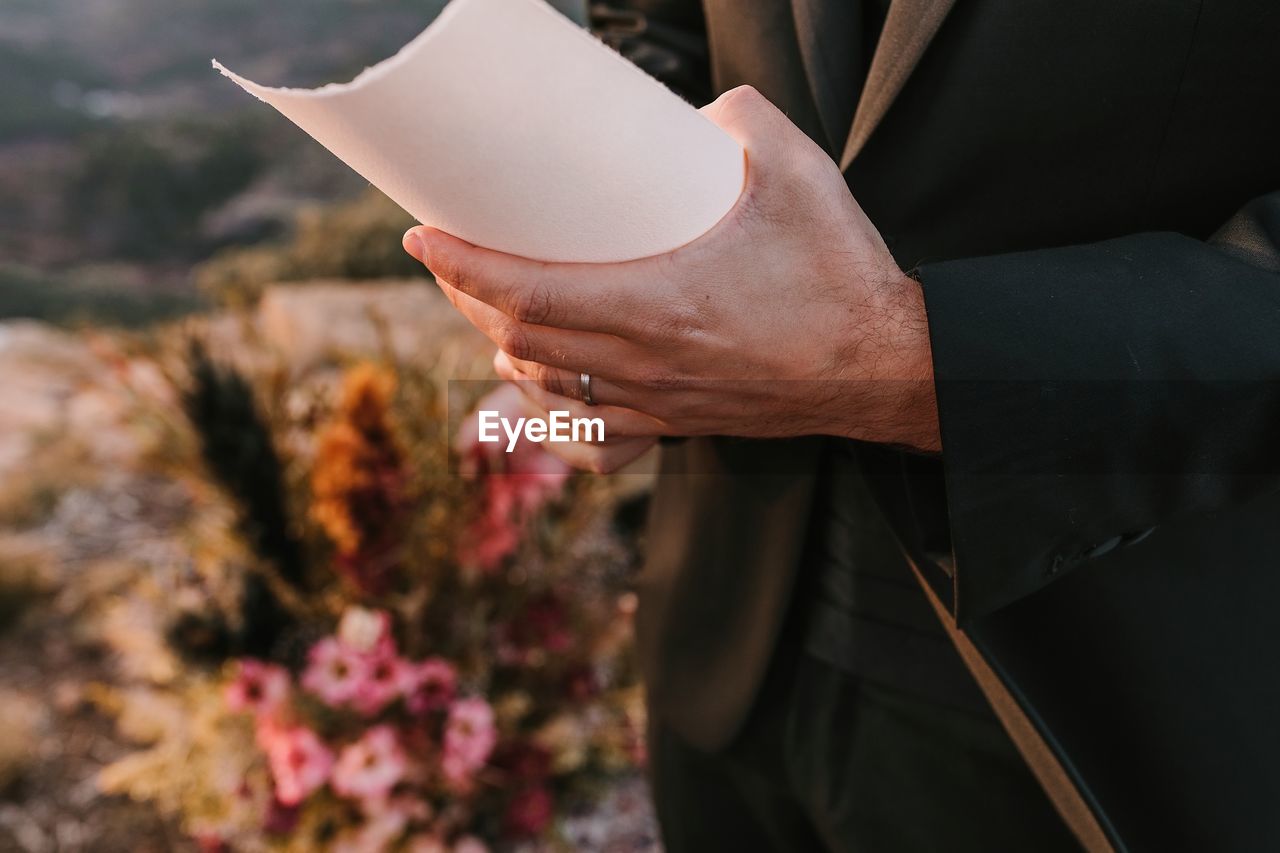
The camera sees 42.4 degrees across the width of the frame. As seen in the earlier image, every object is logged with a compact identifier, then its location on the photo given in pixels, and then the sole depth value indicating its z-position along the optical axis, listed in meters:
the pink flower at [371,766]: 1.07
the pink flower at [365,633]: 1.08
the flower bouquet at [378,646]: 1.08
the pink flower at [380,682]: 1.07
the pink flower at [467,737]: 1.13
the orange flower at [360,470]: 0.99
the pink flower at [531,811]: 1.32
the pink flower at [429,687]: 1.11
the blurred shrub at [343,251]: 3.88
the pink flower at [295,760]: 1.06
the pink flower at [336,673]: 1.07
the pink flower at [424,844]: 1.23
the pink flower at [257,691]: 1.08
